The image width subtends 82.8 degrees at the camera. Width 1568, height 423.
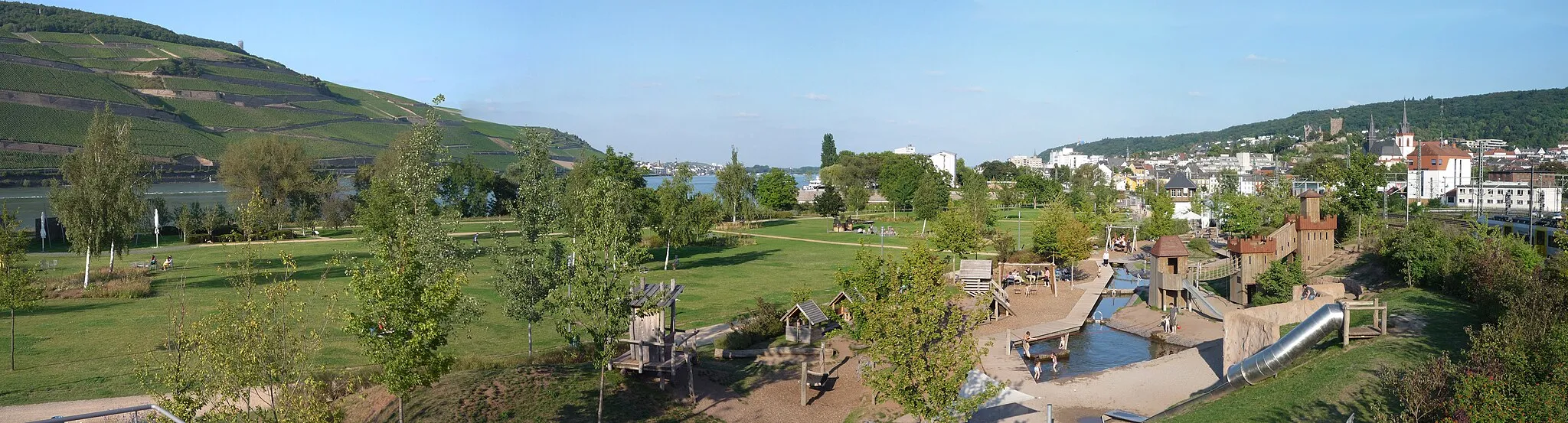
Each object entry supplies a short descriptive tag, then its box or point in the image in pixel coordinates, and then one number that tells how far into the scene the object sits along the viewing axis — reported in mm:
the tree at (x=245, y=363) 11781
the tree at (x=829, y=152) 166375
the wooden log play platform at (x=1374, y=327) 21327
